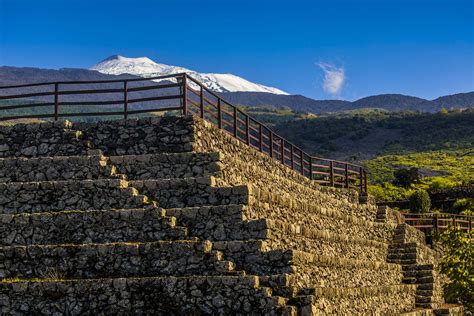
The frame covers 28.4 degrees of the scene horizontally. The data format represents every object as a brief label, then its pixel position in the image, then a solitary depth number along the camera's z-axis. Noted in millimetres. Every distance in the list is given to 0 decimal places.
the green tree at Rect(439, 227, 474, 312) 30703
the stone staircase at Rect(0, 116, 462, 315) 21109
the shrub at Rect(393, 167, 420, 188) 72812
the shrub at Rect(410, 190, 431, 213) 55125
